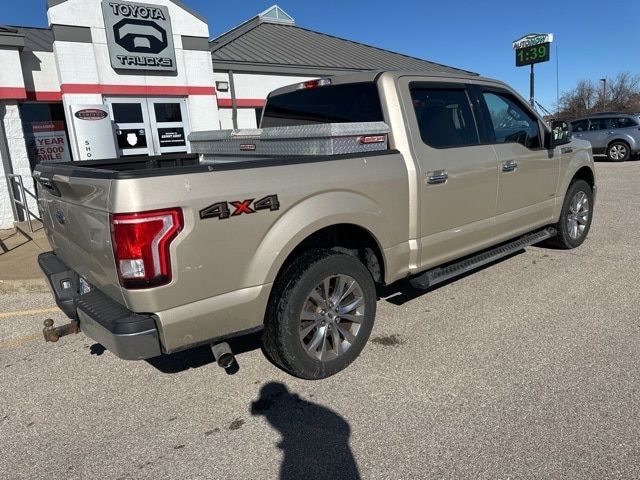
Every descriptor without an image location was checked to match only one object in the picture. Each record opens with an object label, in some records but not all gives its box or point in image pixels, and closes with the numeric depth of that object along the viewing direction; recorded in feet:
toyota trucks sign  31.99
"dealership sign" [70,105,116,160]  30.71
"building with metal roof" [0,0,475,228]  30.45
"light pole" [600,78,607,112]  163.43
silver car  56.03
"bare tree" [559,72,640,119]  163.94
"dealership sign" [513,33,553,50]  73.10
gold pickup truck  8.04
